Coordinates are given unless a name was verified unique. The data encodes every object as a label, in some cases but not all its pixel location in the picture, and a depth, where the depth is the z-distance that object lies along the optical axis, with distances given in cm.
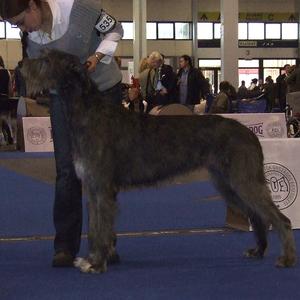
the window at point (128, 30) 2808
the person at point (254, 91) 2045
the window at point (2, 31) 2674
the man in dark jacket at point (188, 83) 1139
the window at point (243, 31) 2934
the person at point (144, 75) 1109
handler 355
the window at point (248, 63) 2944
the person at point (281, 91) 1730
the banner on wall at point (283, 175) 471
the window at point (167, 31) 2869
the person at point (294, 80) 1220
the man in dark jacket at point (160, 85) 1102
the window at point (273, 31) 2933
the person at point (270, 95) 1804
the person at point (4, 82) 1174
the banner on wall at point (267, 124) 989
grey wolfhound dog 353
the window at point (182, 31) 2862
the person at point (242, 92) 2000
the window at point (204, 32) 2902
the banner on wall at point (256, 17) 2902
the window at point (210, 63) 2891
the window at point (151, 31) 2847
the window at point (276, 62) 2928
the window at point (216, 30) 2891
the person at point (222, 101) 1305
